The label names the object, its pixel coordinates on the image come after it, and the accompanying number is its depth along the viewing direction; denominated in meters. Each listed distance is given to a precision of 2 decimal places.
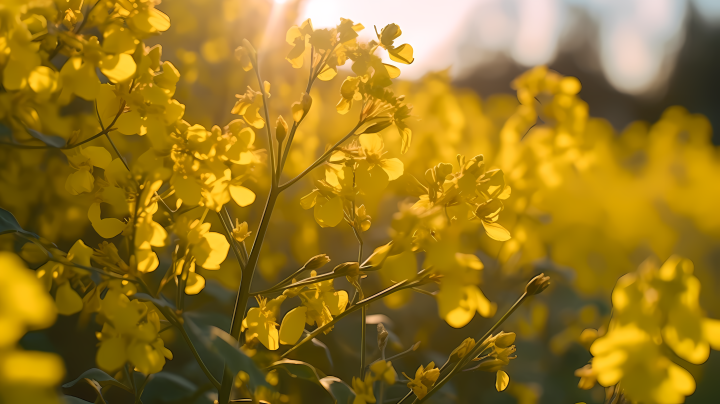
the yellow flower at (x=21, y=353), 0.30
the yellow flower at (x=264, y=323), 0.45
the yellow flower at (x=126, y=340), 0.41
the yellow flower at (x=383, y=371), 0.44
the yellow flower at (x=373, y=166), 0.45
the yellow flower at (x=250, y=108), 0.45
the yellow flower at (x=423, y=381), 0.45
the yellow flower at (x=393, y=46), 0.44
